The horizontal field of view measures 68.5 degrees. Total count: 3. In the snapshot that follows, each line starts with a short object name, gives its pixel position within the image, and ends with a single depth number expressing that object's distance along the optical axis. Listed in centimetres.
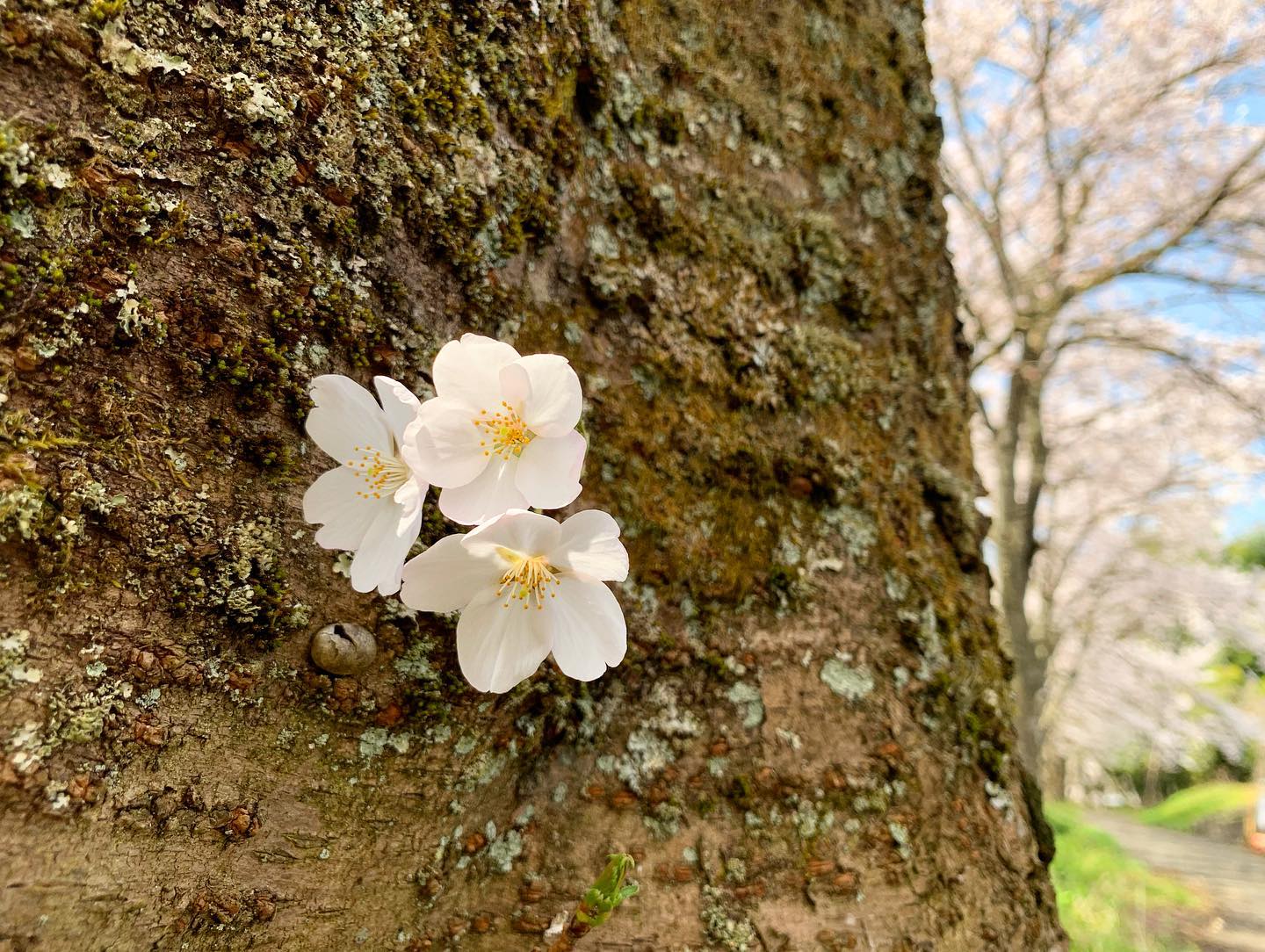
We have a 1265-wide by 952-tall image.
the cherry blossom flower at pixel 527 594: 17
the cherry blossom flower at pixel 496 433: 17
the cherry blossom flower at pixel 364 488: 17
